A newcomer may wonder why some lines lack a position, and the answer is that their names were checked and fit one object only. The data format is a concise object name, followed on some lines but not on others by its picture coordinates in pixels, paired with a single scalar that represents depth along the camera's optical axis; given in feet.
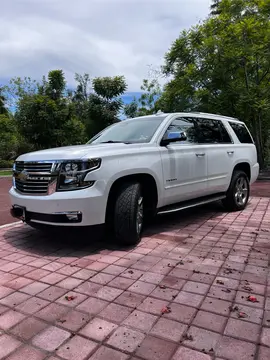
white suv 11.51
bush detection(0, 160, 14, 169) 71.92
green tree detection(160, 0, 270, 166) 42.24
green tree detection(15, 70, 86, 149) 57.57
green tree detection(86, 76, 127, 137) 62.13
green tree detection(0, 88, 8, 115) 112.65
